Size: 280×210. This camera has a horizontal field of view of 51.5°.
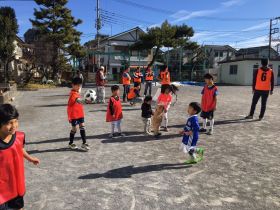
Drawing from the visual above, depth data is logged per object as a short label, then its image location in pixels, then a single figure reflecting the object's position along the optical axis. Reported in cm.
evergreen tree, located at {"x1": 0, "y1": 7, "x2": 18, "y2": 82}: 2462
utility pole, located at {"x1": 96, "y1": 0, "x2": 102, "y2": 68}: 3999
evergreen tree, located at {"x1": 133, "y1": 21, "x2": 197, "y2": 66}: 3669
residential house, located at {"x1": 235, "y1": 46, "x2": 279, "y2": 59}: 5984
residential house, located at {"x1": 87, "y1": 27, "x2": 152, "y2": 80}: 4844
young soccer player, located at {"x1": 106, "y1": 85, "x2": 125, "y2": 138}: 725
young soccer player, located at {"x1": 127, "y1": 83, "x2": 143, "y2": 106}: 1339
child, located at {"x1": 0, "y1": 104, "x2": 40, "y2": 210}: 272
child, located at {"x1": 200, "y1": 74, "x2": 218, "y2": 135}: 778
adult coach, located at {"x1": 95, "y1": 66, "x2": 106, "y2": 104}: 1358
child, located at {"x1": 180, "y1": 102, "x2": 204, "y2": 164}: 538
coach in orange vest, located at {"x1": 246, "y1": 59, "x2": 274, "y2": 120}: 978
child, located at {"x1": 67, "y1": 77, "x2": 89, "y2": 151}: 623
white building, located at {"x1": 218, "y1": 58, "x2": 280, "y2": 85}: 3541
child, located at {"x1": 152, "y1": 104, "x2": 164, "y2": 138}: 747
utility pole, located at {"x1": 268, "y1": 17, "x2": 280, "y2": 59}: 5038
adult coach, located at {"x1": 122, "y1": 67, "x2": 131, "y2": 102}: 1393
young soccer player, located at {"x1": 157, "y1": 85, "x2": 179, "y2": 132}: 778
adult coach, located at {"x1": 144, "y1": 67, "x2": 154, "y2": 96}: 1480
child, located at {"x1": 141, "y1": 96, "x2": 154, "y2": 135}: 757
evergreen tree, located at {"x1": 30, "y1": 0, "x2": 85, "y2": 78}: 3259
